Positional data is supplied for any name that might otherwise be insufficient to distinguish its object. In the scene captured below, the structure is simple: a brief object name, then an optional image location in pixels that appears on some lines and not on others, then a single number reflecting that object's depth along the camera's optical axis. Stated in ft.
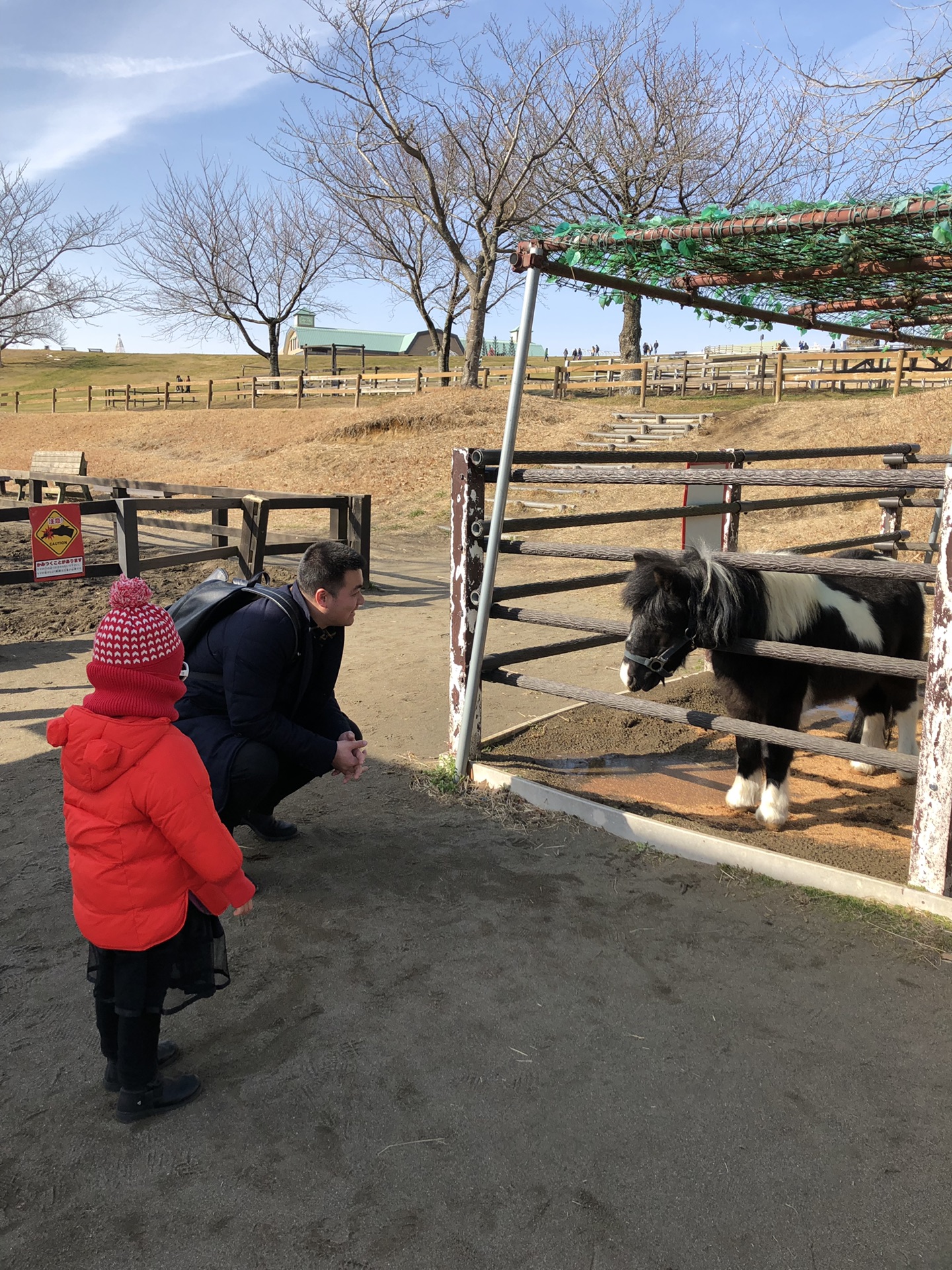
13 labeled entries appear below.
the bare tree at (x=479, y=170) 77.97
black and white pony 13.04
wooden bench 46.06
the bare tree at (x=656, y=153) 84.94
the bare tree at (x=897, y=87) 29.76
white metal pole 13.30
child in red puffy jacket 7.10
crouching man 10.63
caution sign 21.34
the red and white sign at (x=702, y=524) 18.84
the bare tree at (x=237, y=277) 137.59
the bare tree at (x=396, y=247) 95.96
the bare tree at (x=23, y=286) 82.74
